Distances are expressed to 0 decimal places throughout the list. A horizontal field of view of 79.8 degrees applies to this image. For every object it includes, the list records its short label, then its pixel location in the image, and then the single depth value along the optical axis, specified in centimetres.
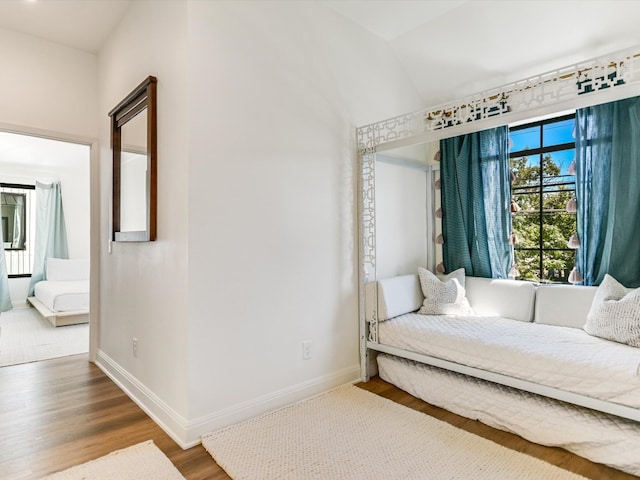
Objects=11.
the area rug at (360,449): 187
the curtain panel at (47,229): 671
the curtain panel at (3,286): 612
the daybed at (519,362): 195
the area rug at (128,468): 184
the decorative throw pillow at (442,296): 326
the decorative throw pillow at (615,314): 236
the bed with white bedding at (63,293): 516
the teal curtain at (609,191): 274
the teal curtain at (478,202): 344
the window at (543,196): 326
